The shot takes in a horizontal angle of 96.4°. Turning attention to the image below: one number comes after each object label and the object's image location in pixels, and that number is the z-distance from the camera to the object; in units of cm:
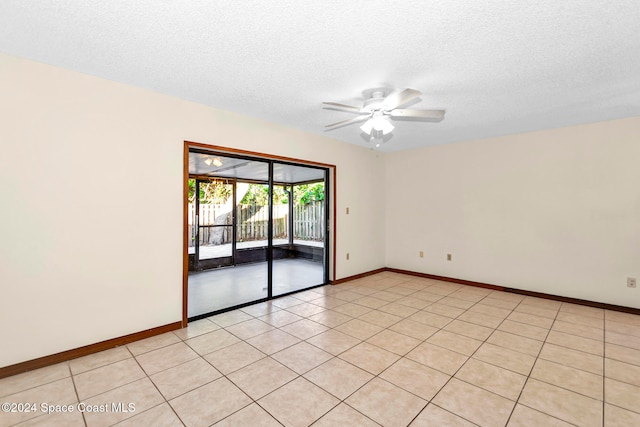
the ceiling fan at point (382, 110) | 263
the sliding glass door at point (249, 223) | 424
